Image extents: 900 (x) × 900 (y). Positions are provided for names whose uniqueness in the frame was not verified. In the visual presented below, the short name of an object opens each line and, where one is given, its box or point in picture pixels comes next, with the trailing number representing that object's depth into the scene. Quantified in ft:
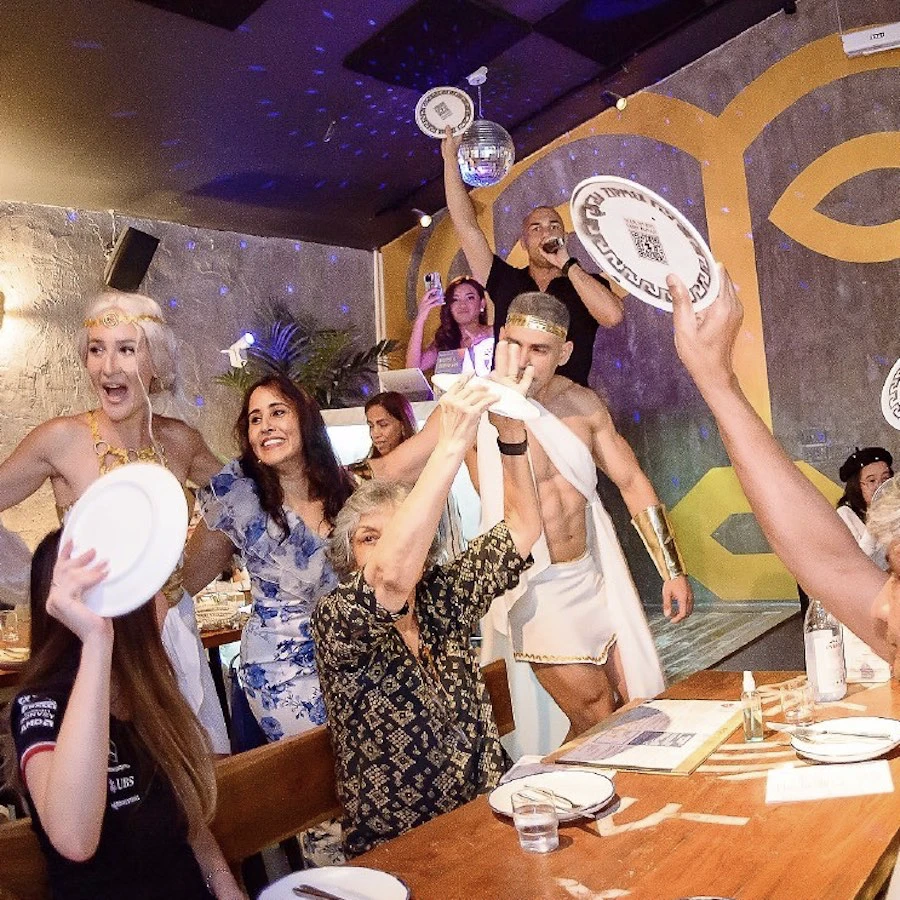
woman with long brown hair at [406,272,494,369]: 21.13
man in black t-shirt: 16.35
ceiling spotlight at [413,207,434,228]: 24.91
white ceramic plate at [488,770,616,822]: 5.32
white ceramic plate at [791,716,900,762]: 5.71
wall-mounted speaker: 19.29
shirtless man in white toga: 10.95
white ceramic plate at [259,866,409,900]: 4.48
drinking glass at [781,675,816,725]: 6.68
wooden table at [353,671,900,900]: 4.36
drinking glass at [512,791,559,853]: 4.87
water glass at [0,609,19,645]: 13.30
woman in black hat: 16.33
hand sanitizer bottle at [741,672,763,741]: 6.31
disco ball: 16.74
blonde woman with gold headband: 9.09
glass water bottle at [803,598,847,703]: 7.09
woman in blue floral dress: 8.93
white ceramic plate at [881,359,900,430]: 5.89
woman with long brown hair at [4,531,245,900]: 4.61
